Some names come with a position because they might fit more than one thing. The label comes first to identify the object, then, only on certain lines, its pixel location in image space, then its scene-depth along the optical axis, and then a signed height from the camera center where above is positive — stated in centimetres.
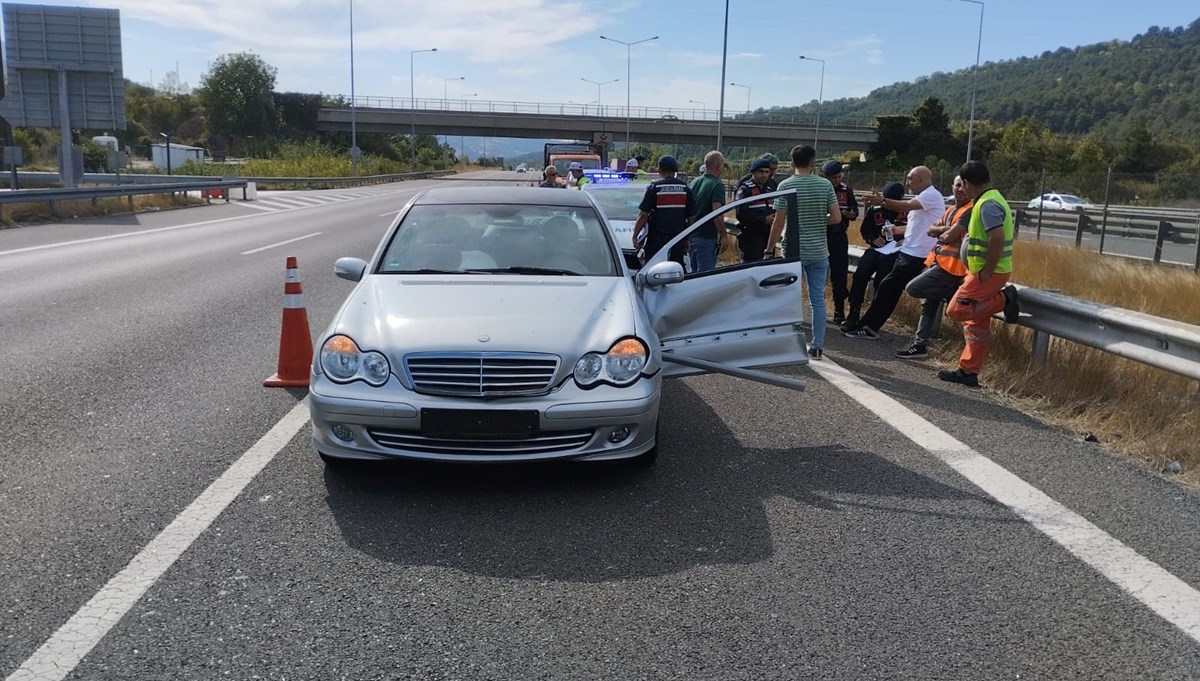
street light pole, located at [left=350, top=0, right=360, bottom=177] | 6238 -48
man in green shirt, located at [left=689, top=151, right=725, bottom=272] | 983 -40
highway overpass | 8350 +286
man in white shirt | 916 -54
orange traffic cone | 707 -137
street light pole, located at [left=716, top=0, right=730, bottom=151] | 2939 +362
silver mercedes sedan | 470 -94
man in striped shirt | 860 -52
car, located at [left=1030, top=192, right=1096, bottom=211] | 4231 -102
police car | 1201 -49
